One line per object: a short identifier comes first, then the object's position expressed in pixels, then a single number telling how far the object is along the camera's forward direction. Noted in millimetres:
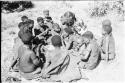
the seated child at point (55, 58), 4084
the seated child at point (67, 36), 4812
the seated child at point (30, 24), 4663
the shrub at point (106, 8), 6169
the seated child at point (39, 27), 4951
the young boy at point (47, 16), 5132
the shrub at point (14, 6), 6741
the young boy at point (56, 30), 4972
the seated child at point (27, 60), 4042
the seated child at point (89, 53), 4186
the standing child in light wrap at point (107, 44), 4428
